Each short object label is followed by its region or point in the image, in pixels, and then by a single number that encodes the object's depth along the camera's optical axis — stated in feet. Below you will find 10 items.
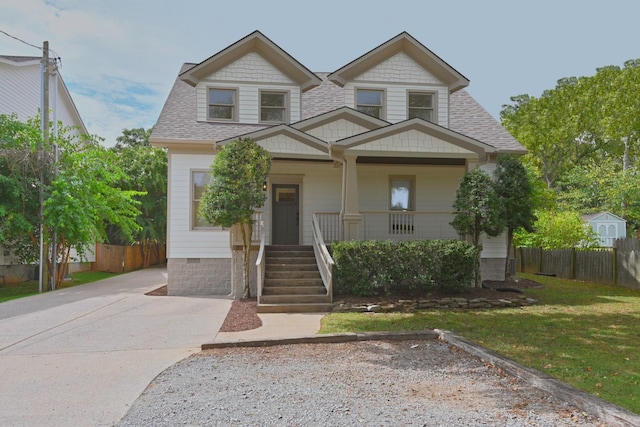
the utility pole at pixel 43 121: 44.80
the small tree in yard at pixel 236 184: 33.88
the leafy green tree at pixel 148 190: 89.04
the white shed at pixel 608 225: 107.14
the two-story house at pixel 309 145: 42.68
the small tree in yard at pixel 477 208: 37.58
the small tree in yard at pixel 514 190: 42.57
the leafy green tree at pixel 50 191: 43.39
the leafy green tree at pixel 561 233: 64.69
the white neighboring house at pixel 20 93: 56.13
